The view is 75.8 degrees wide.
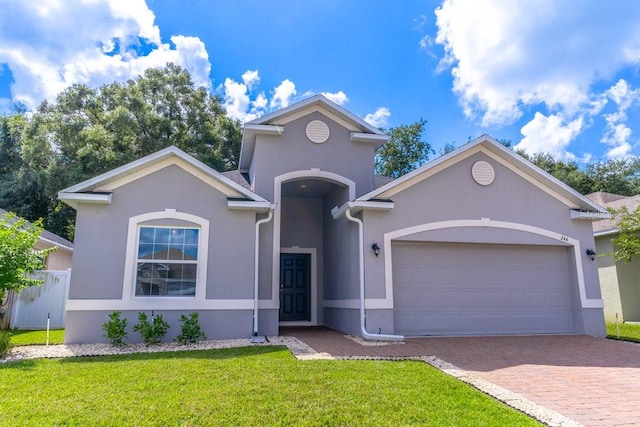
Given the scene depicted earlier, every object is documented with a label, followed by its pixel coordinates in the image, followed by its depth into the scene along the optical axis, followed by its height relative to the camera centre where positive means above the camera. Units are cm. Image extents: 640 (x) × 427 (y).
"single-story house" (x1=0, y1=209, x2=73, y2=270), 1603 +169
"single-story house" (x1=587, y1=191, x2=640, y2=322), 1457 +29
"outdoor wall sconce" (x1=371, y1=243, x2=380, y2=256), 1052 +103
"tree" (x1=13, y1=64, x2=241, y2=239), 2450 +992
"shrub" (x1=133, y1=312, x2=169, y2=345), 923 -85
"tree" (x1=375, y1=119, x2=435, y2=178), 3122 +1054
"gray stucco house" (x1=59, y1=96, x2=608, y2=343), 993 +125
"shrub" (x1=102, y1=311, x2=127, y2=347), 911 -84
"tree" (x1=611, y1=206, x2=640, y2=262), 1327 +168
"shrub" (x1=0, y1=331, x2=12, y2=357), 809 -102
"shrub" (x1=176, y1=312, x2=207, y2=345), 943 -93
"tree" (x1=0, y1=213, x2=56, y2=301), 866 +73
